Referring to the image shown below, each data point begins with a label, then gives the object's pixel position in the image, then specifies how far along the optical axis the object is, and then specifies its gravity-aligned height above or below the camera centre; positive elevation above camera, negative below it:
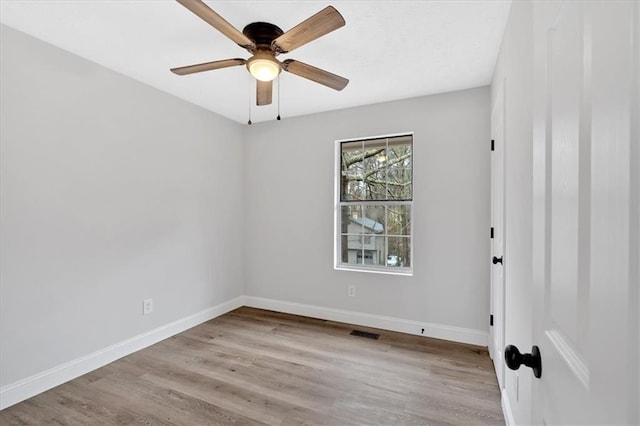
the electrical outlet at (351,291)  3.47 -0.90
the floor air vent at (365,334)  3.10 -1.28
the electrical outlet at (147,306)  2.89 -0.92
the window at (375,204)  3.32 +0.12
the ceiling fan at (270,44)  1.56 +1.01
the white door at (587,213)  0.36 +0.00
